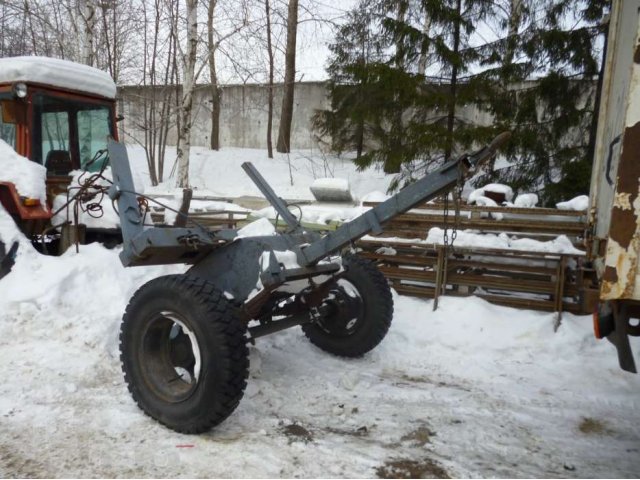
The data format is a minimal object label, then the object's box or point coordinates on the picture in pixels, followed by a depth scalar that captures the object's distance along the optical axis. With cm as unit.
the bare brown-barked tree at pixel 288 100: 1883
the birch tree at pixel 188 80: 1145
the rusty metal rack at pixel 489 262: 534
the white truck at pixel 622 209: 227
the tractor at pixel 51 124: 522
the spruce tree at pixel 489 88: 1045
